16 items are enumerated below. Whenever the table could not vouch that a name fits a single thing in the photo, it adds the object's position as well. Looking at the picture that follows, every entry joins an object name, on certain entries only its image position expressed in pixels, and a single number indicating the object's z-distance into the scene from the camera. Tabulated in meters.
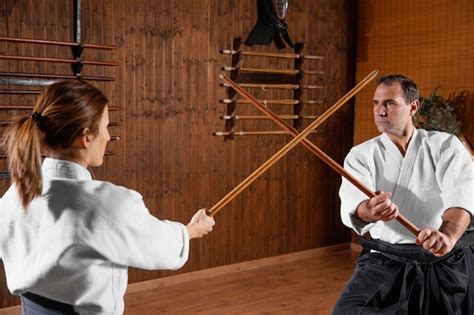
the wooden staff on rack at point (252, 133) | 5.30
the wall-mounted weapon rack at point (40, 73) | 4.16
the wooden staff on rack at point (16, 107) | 4.15
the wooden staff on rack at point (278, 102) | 5.33
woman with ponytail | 1.68
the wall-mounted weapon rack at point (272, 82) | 5.36
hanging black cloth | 5.45
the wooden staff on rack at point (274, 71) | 5.32
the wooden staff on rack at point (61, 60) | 4.14
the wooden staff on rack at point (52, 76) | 4.15
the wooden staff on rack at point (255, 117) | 5.34
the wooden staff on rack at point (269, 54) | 5.30
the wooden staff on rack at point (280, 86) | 5.42
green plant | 5.02
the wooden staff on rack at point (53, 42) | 4.11
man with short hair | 2.65
